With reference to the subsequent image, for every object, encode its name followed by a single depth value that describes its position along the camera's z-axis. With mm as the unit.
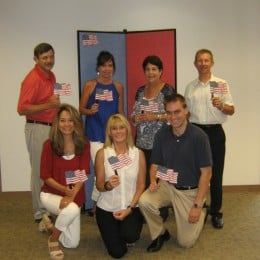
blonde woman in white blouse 3078
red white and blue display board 4309
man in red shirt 3553
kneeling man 3098
